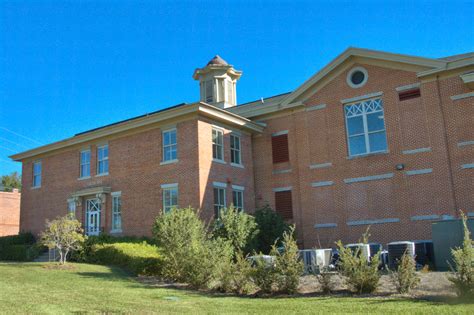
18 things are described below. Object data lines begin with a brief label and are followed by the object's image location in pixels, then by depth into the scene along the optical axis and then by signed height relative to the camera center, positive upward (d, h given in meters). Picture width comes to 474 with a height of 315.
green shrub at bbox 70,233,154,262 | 21.34 +0.16
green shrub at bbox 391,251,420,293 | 11.05 -1.04
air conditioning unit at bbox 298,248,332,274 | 15.82 -0.71
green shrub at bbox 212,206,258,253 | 19.45 +0.48
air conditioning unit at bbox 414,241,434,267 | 18.73 -0.84
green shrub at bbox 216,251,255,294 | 12.51 -1.01
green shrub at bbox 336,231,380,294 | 11.33 -0.93
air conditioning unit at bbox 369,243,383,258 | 19.98 -0.60
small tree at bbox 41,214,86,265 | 18.14 +0.48
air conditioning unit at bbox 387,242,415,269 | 16.50 -0.61
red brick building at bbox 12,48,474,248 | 21.41 +4.17
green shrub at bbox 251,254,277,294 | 12.14 -0.97
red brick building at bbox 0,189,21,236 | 50.38 +3.92
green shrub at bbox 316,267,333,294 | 11.80 -1.13
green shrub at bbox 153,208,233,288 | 13.79 -0.27
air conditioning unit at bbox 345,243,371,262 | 11.60 -0.36
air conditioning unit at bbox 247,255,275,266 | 12.43 -0.57
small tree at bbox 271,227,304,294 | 11.92 -0.79
